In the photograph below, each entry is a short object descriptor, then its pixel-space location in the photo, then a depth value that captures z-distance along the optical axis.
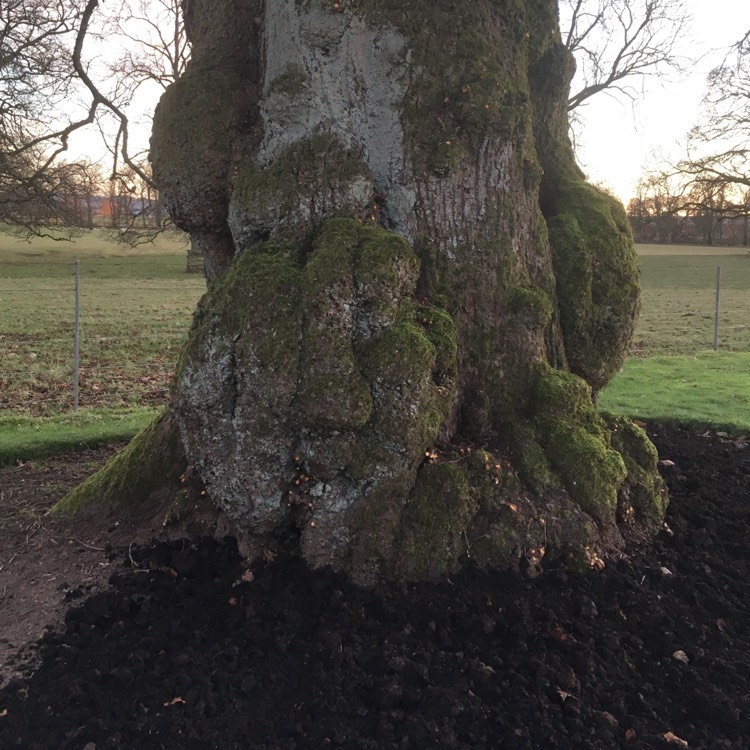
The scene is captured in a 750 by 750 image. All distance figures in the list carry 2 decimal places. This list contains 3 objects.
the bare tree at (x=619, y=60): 16.05
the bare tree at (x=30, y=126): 10.64
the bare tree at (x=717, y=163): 19.33
